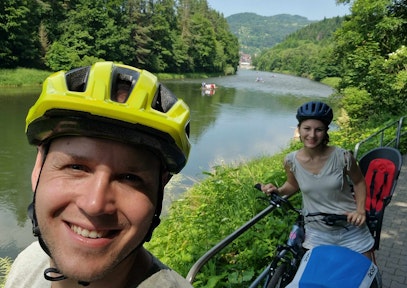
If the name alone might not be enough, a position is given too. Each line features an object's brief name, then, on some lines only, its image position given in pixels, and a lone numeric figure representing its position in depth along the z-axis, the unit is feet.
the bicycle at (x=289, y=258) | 8.97
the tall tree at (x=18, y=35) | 115.96
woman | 9.28
